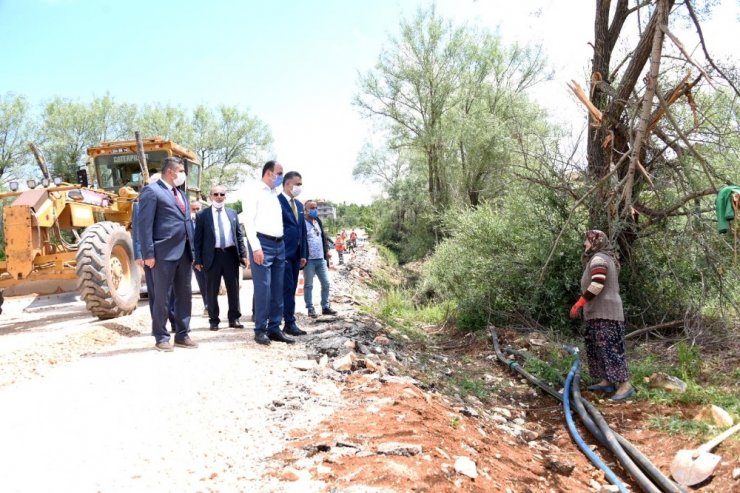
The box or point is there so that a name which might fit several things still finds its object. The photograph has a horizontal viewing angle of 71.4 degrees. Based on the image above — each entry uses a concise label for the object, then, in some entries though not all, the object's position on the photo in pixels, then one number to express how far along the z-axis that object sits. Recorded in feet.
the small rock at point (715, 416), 13.51
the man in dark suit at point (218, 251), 21.47
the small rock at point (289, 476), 8.65
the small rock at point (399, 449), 9.71
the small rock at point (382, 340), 21.67
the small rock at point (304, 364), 15.62
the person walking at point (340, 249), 65.96
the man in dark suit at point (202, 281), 22.60
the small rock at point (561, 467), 12.17
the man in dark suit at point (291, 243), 20.52
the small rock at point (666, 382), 16.83
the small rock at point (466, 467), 9.65
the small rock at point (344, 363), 15.94
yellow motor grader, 23.76
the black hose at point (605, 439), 11.02
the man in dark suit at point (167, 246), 16.57
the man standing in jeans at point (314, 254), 25.26
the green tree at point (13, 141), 86.17
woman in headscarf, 16.62
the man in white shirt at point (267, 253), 18.33
